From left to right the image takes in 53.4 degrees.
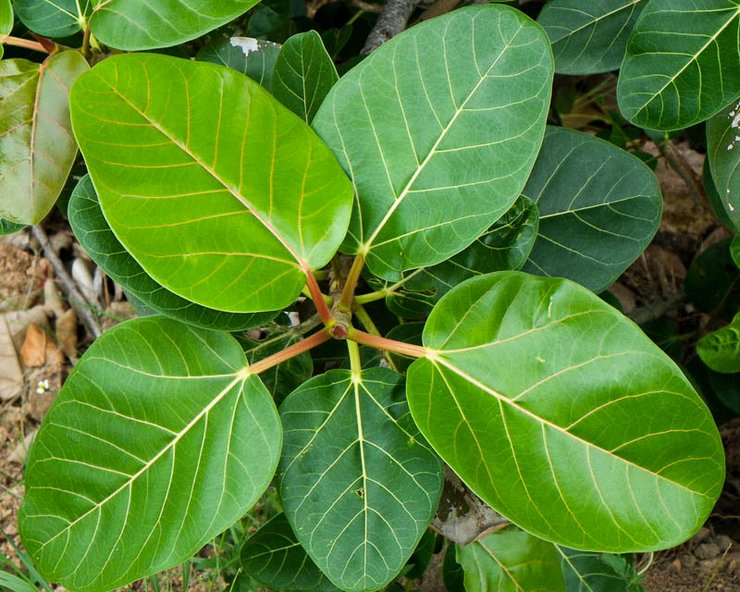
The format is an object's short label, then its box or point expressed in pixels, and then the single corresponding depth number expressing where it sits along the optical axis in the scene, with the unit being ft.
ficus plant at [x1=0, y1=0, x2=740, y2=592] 2.36
